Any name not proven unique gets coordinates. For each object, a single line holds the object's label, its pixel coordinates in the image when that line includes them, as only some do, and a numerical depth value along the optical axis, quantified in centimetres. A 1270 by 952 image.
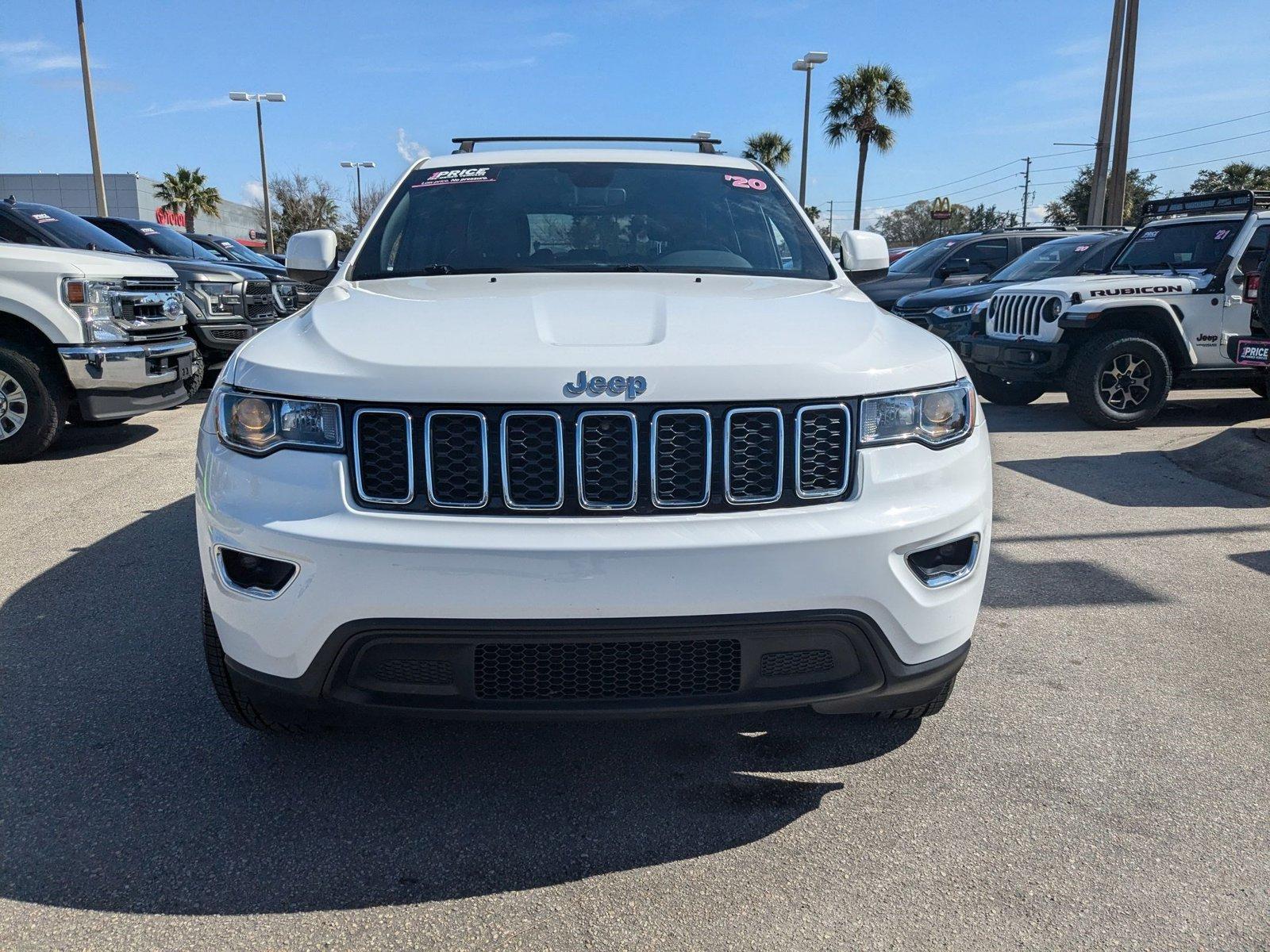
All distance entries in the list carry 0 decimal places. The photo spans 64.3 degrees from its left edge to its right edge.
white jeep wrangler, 827
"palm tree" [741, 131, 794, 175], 5297
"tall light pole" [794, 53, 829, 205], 2853
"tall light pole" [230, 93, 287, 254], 3725
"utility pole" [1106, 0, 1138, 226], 1903
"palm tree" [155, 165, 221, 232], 5259
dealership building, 5259
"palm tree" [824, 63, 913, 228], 3838
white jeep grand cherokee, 213
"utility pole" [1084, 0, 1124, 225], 1930
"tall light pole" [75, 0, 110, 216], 2077
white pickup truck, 681
